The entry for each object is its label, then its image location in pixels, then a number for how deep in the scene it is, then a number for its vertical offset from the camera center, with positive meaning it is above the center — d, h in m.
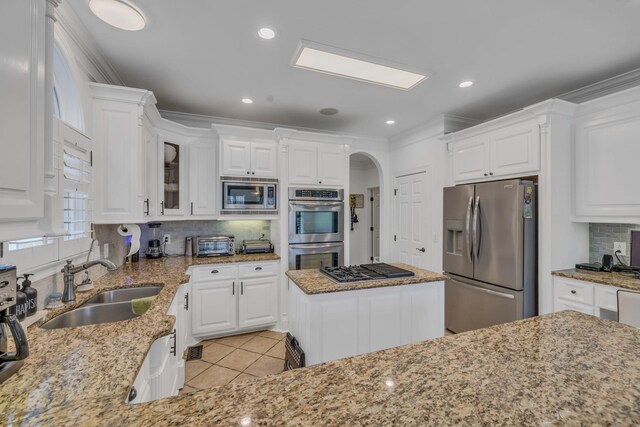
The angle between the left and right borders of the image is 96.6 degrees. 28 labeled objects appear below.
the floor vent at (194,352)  2.79 -1.40
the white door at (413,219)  3.88 -0.06
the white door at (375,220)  6.63 -0.14
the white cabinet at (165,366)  1.22 -0.81
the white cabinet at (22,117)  0.69 +0.26
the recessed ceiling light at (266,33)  1.92 +1.25
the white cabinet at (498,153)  2.71 +0.66
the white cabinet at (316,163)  3.42 +0.63
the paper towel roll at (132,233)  2.47 -0.16
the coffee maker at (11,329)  0.93 -0.39
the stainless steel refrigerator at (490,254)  2.62 -0.39
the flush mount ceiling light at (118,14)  1.67 +1.23
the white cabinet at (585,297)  2.21 -0.68
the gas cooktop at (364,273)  2.13 -0.47
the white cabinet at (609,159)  2.31 +0.49
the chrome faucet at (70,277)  1.69 -0.38
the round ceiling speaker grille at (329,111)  3.40 +1.26
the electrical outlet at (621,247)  2.56 -0.30
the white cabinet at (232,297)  3.02 -0.92
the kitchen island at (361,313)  1.96 -0.72
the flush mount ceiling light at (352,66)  2.16 +1.25
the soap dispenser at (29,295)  1.38 -0.40
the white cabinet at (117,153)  2.15 +0.48
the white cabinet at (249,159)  3.29 +0.66
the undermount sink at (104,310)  1.63 -0.60
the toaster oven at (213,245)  3.36 -0.37
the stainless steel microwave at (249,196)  3.31 +0.22
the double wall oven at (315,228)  3.39 -0.16
